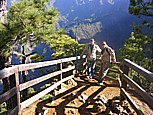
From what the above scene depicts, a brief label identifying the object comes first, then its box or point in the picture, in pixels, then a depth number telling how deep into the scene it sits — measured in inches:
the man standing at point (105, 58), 260.1
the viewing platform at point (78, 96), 129.0
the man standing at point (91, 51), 280.6
